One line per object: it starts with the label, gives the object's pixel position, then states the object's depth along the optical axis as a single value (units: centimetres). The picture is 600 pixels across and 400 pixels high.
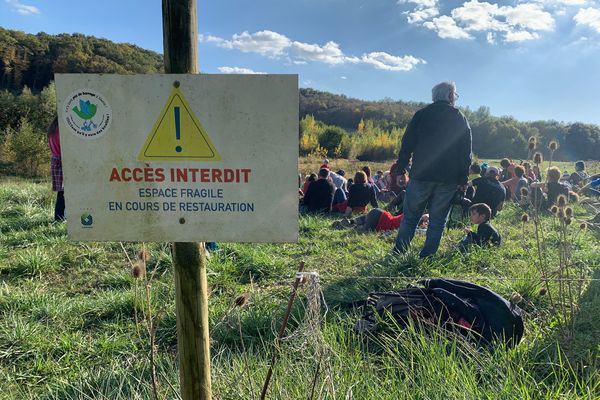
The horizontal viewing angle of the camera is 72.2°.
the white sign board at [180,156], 136
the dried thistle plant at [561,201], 275
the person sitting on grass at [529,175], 1134
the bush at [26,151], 1855
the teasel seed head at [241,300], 149
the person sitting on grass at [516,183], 950
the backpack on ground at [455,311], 272
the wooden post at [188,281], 137
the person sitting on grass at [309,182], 861
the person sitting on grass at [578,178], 1163
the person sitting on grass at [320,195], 827
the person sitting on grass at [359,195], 827
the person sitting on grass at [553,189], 781
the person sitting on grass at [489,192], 779
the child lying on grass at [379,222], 675
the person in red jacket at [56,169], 574
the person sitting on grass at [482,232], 535
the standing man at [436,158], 463
